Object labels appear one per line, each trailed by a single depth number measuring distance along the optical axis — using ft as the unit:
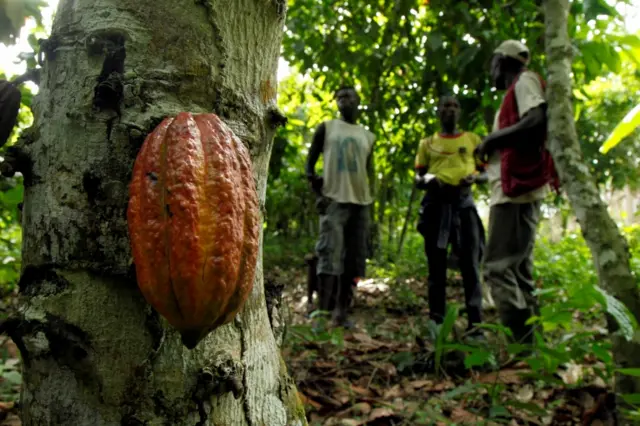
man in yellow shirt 9.98
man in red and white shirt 8.27
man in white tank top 11.75
